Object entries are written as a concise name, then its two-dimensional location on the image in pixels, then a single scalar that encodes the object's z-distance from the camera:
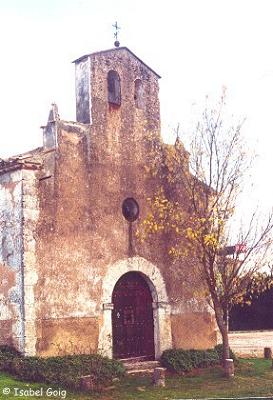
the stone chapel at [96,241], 11.92
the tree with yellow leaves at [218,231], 12.60
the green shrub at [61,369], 10.93
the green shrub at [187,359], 13.55
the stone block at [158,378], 11.59
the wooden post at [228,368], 12.54
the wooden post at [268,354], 16.06
